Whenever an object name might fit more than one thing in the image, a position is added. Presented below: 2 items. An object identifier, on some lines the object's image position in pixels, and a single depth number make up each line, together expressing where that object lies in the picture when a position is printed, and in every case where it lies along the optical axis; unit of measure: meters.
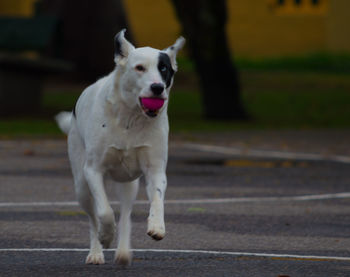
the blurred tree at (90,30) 66.44
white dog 15.18
